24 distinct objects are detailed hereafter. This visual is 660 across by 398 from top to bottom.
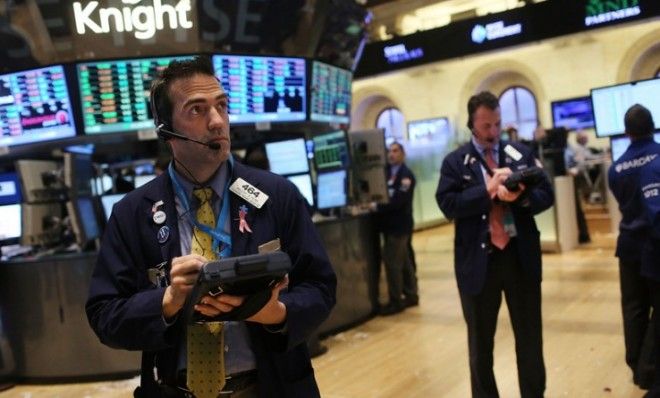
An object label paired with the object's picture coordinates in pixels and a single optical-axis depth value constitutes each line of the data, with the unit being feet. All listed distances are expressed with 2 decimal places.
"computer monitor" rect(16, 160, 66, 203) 16.61
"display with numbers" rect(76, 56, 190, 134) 18.15
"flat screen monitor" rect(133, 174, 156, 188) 22.66
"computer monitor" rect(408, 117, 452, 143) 54.13
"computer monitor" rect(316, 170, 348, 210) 21.85
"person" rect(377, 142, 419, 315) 20.84
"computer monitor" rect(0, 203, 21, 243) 17.65
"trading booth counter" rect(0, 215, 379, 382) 16.15
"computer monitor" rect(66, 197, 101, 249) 16.76
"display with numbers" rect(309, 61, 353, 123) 22.02
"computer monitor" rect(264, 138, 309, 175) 21.24
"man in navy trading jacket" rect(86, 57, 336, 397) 4.60
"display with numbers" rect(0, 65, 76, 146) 17.99
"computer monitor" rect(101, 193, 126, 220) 18.12
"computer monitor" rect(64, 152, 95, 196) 16.71
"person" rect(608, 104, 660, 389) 11.47
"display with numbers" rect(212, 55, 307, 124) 19.51
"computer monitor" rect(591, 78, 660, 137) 18.04
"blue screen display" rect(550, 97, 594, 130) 48.32
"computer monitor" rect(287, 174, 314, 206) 21.02
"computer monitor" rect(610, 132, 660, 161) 20.56
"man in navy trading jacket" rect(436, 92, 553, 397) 10.16
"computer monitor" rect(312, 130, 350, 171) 22.39
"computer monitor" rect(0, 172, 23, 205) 17.80
